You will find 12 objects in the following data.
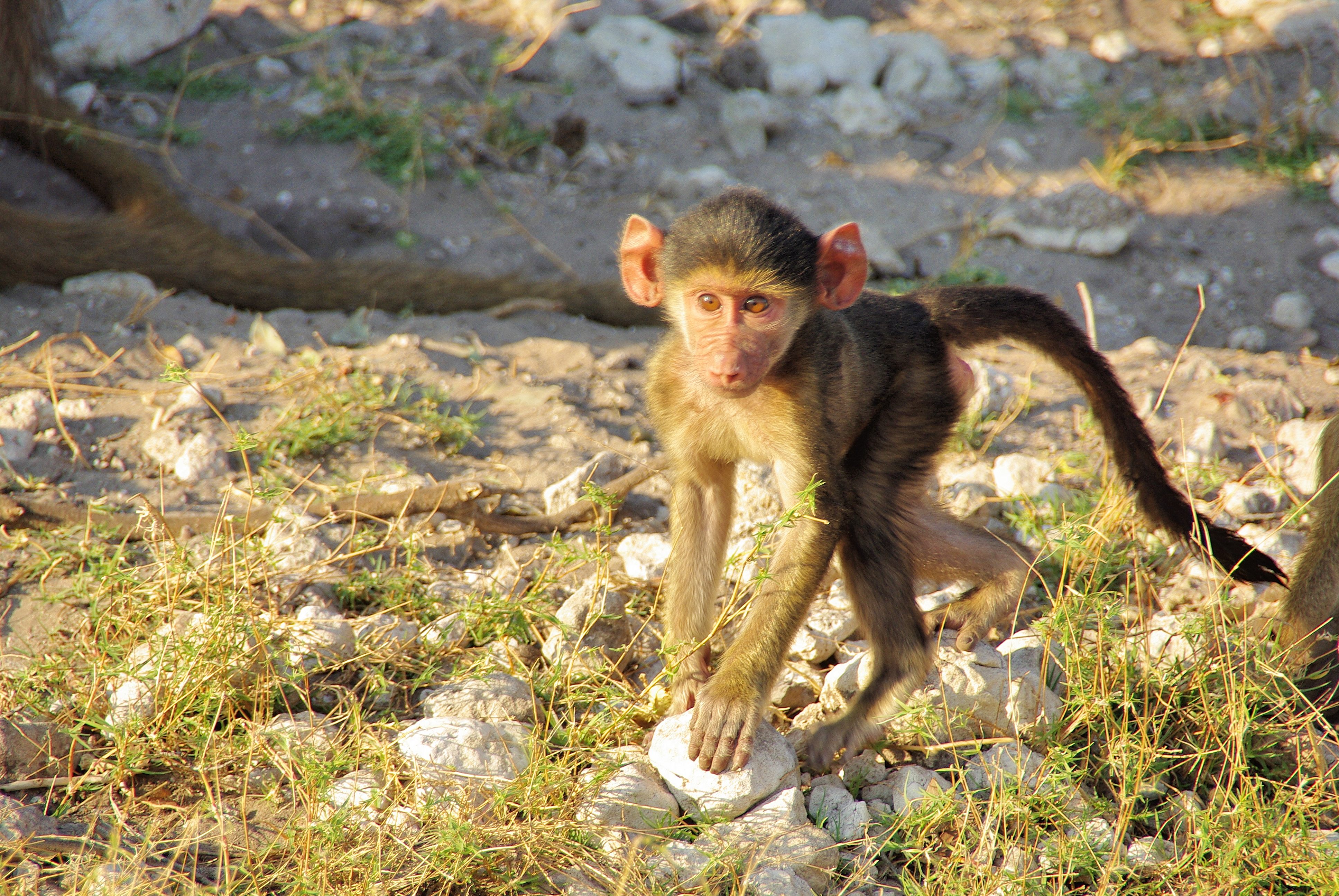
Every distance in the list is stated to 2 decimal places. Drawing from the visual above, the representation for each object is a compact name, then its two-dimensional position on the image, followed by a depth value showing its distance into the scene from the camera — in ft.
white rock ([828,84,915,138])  43.09
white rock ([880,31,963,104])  44.96
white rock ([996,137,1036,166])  42.24
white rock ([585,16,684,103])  43.24
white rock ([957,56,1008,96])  45.57
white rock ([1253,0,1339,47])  44.78
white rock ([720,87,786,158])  41.96
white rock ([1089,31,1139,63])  46.42
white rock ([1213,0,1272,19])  46.75
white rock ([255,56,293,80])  40.50
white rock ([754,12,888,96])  44.32
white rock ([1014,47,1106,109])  45.24
